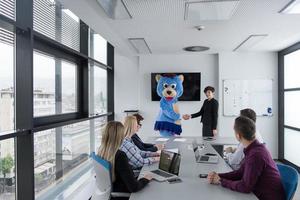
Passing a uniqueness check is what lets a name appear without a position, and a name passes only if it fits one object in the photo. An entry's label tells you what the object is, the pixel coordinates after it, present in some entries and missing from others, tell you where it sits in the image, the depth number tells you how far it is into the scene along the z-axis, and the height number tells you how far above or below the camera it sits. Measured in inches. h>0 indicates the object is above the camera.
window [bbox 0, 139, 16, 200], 76.4 -23.1
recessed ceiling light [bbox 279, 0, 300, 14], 101.5 +39.1
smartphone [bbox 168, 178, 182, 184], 78.7 -26.3
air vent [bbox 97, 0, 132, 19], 98.9 +38.7
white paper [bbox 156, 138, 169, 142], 154.9 -25.7
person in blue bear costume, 199.3 -4.9
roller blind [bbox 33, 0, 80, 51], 96.0 +33.9
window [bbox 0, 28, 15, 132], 75.3 +5.4
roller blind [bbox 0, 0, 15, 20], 71.8 +26.8
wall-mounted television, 219.3 +9.8
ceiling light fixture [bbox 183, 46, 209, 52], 192.4 +39.7
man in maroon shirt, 67.8 -22.0
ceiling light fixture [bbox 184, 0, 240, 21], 100.2 +38.5
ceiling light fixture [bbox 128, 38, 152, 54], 170.4 +39.9
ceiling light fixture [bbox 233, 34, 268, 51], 159.3 +39.9
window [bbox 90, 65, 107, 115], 163.2 +5.9
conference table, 66.9 -26.4
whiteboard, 213.2 +2.7
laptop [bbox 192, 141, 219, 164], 102.3 -25.8
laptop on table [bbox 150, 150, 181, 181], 83.5 -24.7
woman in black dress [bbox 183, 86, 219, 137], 175.5 -12.0
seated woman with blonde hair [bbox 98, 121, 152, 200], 73.0 -19.2
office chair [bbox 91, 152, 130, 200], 76.4 -25.7
